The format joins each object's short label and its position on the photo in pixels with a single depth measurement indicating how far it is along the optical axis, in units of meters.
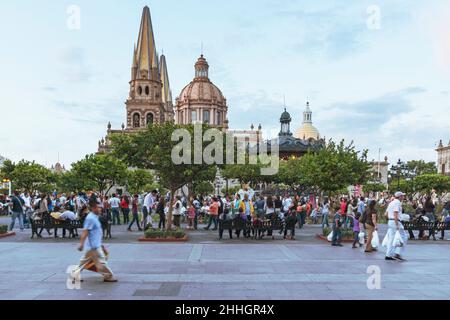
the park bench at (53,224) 18.16
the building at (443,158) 109.88
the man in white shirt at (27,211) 22.95
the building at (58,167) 170.88
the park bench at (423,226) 18.77
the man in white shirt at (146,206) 21.35
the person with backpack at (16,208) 20.77
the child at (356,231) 16.11
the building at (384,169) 127.63
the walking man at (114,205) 24.78
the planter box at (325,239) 17.66
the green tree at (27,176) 54.19
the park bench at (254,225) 18.23
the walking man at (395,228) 13.14
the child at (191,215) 22.78
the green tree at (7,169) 57.04
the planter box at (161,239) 17.19
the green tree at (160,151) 18.91
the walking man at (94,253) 9.67
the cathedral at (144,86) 83.81
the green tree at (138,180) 55.94
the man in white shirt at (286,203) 23.57
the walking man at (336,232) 16.66
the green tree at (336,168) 27.75
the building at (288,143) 96.48
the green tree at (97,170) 41.94
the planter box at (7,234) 18.28
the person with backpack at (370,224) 14.68
